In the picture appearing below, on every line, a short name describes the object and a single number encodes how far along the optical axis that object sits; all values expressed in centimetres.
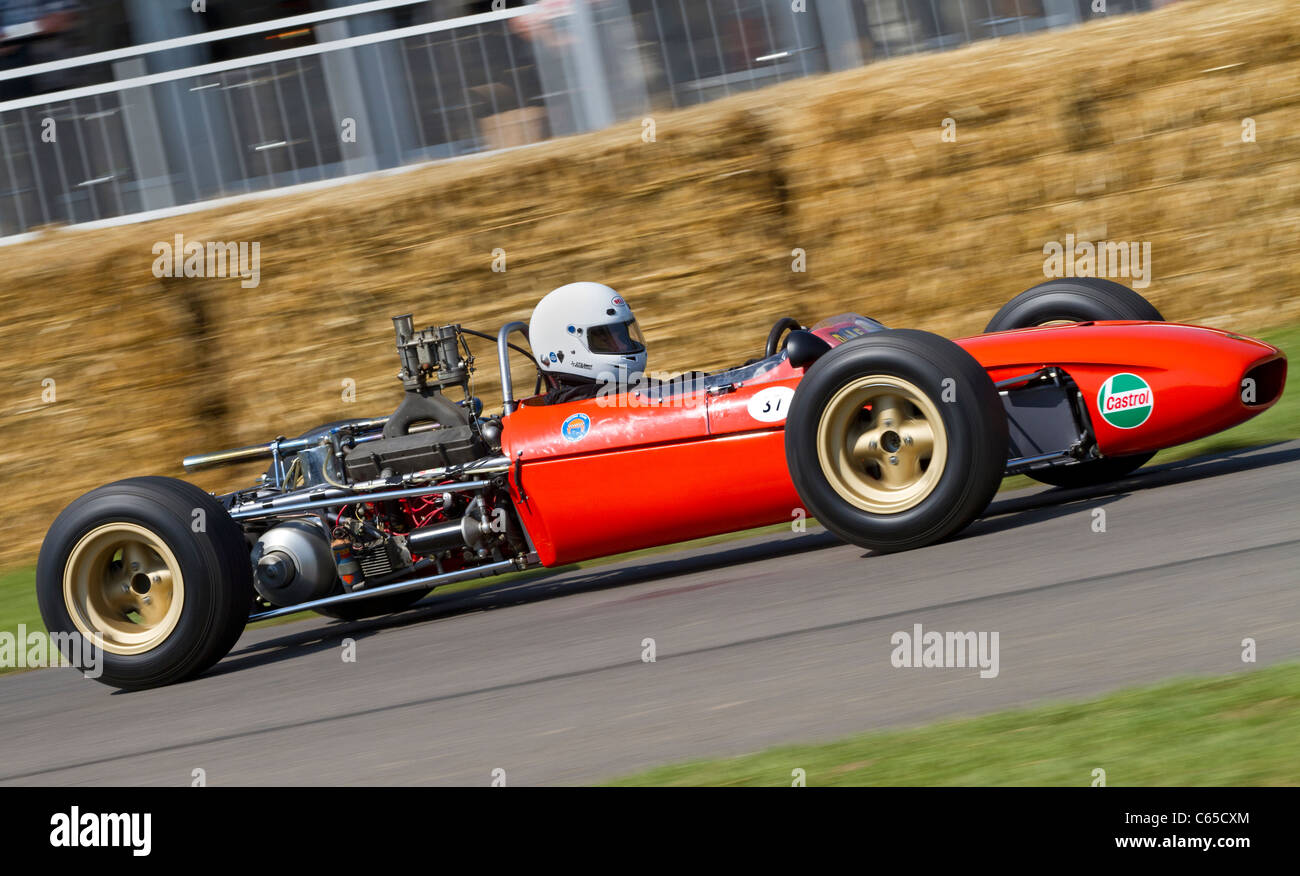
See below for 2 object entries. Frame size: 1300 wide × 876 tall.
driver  1368
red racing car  1161
